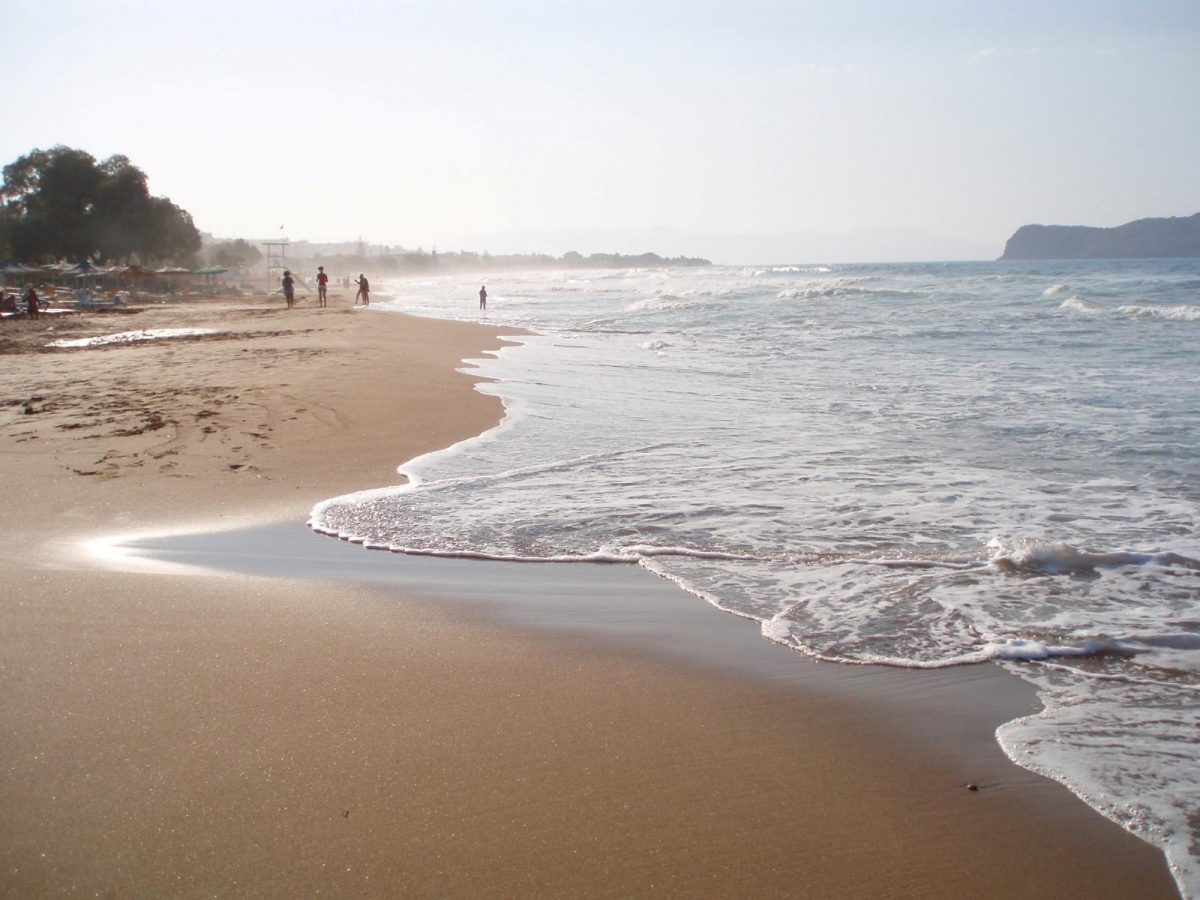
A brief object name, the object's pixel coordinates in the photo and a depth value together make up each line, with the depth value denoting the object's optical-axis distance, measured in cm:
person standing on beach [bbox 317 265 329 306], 3457
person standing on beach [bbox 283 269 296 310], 3309
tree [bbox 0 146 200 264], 6106
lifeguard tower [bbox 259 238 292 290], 7039
